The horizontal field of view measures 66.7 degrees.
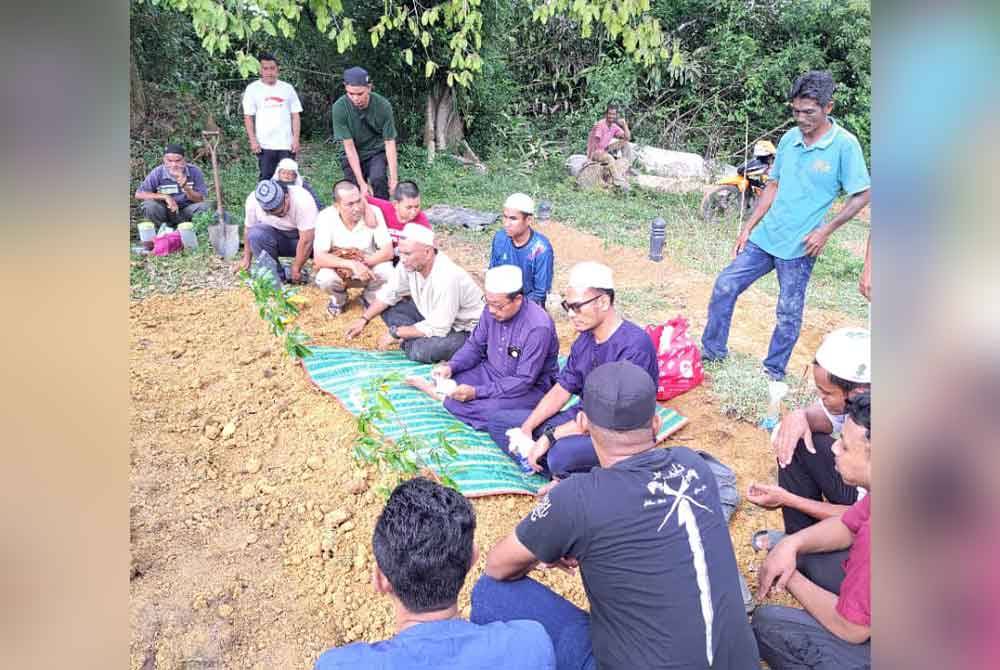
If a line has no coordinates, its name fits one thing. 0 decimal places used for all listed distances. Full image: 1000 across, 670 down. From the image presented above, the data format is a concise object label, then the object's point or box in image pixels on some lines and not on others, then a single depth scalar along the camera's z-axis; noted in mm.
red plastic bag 4293
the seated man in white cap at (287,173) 5547
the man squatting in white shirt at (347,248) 5105
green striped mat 3348
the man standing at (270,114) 6523
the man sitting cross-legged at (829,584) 2008
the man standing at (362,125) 6047
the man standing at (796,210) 4133
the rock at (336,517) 3066
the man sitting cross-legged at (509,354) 3650
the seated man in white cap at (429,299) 4266
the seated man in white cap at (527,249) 4457
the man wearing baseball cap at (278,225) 5434
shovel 6355
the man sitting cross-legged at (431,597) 1529
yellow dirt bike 8359
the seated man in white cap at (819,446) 2600
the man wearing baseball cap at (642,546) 1791
